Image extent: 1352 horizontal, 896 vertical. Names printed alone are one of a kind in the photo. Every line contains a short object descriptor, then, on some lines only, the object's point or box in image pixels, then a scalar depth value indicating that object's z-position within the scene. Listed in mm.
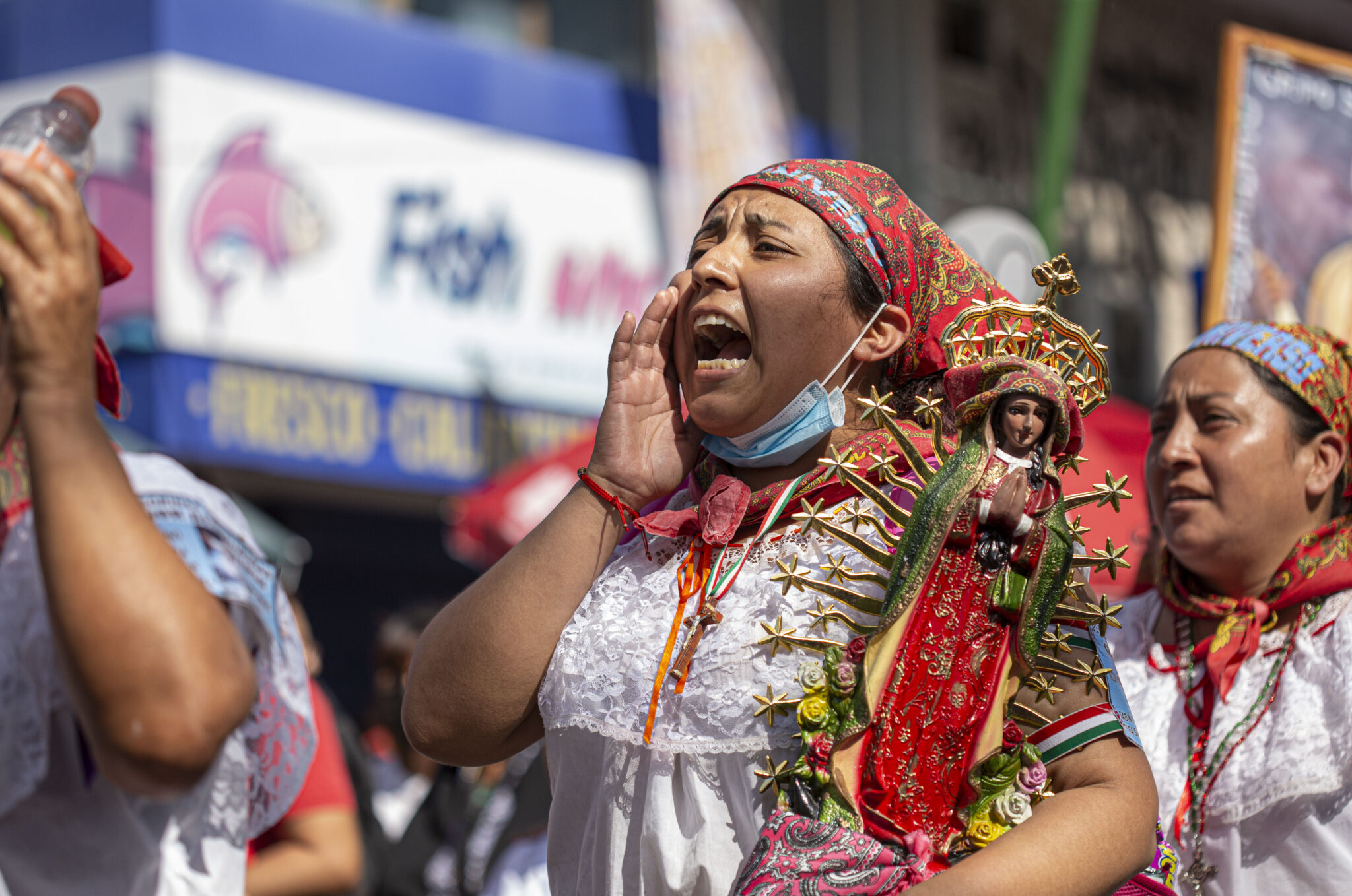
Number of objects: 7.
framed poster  12234
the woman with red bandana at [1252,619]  5707
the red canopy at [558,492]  10062
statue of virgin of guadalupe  3875
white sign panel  19406
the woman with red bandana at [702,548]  4266
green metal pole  15969
